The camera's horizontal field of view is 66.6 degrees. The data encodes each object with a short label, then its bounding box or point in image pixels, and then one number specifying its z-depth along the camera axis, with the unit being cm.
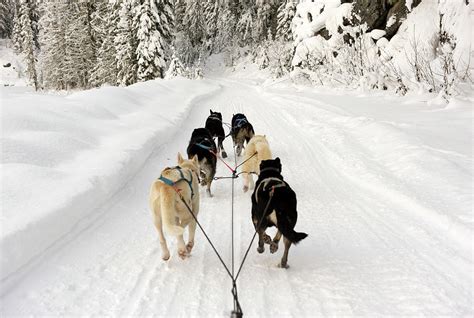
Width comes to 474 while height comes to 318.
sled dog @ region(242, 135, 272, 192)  598
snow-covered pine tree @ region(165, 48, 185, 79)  3034
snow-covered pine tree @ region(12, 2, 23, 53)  5359
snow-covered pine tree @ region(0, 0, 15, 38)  6981
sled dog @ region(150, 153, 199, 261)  354
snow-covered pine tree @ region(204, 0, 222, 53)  5338
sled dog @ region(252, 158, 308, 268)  359
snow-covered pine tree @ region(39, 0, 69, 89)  4247
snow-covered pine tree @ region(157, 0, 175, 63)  2844
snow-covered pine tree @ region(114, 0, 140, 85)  2852
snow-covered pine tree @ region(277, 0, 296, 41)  4163
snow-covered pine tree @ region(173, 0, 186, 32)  5297
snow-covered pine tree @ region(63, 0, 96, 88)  3922
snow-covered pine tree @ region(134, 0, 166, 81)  2705
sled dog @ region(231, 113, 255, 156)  803
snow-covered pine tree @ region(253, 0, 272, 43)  4738
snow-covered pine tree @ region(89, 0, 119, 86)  3259
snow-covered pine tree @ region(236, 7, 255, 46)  4972
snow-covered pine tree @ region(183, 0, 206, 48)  5128
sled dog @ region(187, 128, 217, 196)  610
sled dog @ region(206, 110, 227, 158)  830
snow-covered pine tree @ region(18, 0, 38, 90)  4158
